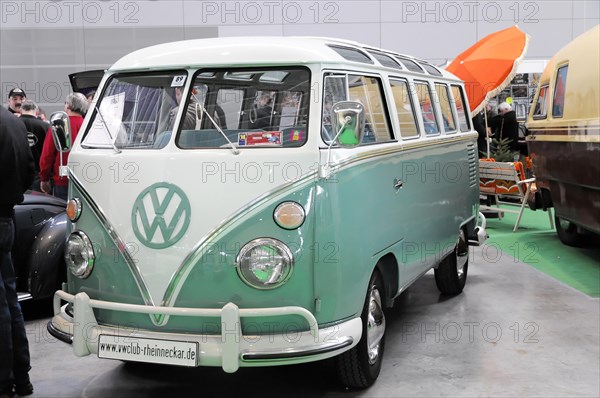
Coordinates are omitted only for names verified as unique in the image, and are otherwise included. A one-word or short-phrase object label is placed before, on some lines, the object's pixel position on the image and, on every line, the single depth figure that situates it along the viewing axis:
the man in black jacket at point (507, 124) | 13.19
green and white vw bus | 3.78
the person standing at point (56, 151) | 7.05
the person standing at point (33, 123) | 8.03
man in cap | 8.99
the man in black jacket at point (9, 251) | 4.13
